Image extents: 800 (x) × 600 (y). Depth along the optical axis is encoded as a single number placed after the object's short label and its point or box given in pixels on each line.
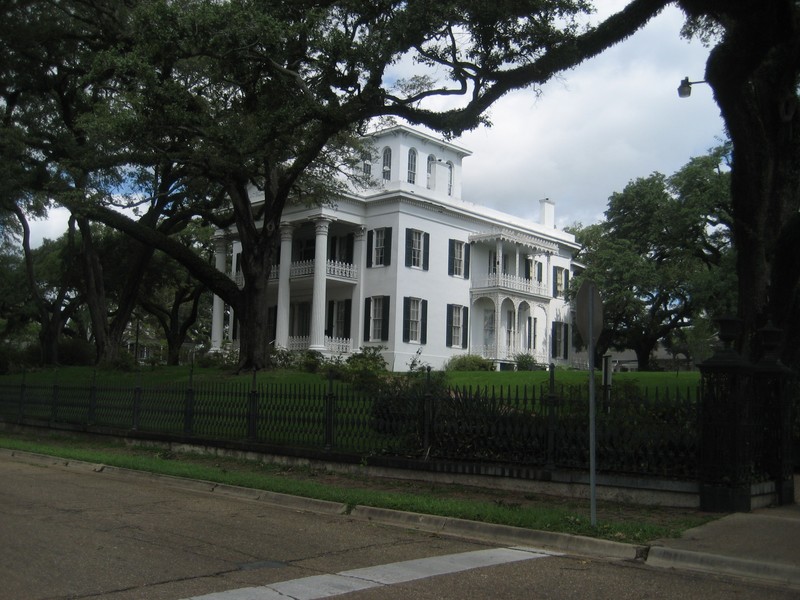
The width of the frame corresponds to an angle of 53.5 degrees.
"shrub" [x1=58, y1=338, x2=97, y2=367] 45.00
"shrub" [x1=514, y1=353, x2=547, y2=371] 38.97
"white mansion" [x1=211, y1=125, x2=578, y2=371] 37.28
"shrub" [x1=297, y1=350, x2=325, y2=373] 31.33
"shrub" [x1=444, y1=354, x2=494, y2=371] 36.69
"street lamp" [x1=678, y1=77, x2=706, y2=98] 16.44
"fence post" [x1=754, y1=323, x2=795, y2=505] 10.90
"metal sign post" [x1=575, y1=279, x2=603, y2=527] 9.24
